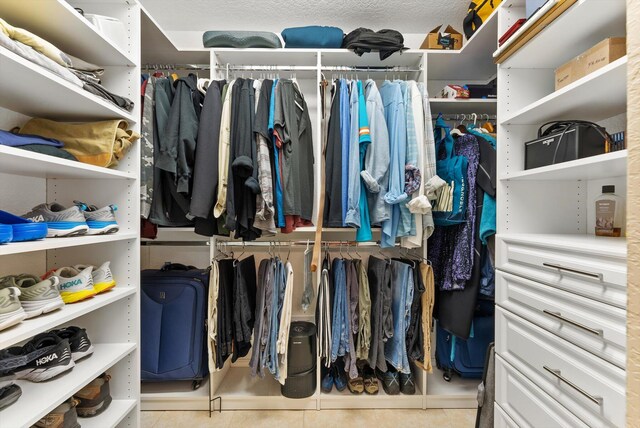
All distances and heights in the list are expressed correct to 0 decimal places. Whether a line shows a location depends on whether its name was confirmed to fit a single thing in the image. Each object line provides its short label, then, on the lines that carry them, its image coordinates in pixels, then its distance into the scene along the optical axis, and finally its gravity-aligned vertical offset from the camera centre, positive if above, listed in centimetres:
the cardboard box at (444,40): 172 +111
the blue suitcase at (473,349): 167 -87
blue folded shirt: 83 +25
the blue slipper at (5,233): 75 -5
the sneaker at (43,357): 95 -52
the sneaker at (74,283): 102 -27
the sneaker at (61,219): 96 -2
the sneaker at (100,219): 110 -2
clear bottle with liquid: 104 +0
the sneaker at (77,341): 110 -53
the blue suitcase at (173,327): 163 -69
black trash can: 163 -94
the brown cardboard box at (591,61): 85 +53
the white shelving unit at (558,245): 78 -11
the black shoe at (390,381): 168 -106
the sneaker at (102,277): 115 -28
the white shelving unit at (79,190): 86 +11
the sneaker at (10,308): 77 -28
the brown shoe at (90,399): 113 -79
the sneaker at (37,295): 88 -28
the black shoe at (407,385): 168 -108
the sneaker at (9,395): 82 -57
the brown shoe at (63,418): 96 -75
